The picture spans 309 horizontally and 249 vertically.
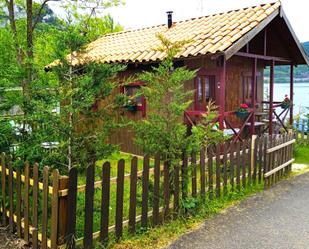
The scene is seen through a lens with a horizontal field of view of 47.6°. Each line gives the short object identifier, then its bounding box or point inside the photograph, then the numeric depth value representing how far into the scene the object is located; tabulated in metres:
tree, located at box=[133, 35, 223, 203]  5.21
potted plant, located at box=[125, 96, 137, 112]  10.88
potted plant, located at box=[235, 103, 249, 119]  9.55
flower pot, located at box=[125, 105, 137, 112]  10.91
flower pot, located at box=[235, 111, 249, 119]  9.58
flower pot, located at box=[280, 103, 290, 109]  11.83
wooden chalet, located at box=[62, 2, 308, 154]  8.59
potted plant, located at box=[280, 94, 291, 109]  11.82
